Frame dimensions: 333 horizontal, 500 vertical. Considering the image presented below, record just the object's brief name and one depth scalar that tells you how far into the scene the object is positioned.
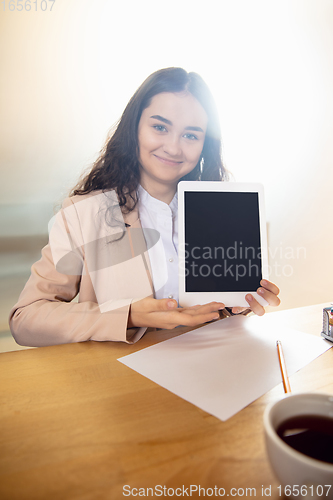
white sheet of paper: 0.44
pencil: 0.45
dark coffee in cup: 0.28
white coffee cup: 0.22
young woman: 0.67
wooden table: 0.31
